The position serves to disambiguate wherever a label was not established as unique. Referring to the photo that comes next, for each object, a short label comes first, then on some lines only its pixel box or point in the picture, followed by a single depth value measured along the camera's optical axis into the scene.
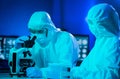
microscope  3.30
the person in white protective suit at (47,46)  3.32
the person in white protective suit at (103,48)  2.26
